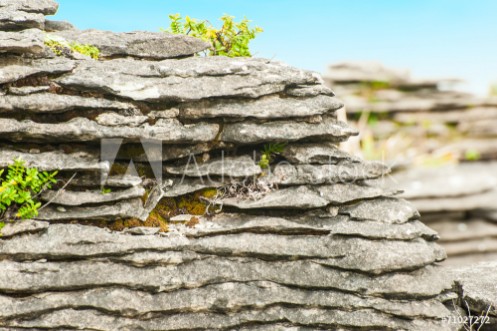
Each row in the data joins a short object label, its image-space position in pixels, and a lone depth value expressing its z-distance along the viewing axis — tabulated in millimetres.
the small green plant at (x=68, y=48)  7680
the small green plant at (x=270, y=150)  7855
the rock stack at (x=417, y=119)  25875
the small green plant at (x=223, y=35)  9023
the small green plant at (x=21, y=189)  6695
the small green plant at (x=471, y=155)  26891
